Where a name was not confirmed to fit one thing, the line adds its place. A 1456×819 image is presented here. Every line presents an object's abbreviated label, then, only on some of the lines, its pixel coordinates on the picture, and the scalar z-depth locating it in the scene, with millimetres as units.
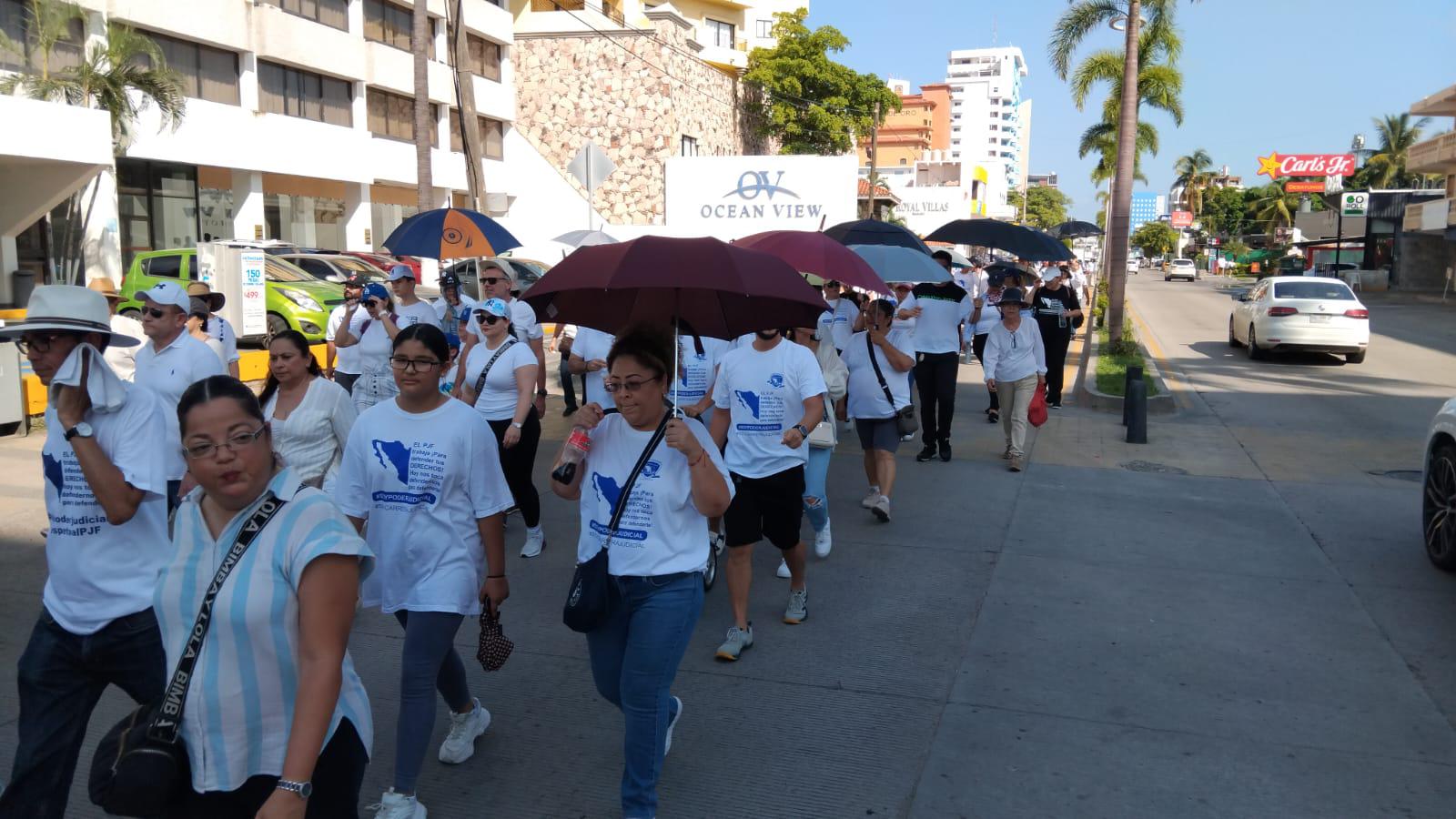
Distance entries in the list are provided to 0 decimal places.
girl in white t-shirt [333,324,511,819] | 3658
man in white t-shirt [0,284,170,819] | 3188
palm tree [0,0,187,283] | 20953
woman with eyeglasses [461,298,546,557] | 6676
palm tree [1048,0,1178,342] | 20041
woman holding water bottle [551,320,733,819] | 3537
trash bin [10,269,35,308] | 21594
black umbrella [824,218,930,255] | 10539
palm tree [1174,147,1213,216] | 122062
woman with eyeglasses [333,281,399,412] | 8219
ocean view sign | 17578
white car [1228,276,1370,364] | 18172
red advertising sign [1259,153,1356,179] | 79188
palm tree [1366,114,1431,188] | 78250
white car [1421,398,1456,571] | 6641
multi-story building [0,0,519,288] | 21062
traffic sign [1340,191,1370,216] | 57094
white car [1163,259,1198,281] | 70375
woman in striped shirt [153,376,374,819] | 2268
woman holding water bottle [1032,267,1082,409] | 13000
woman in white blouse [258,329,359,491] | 4824
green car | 17719
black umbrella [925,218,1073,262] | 11500
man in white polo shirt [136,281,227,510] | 5402
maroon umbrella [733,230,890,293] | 6844
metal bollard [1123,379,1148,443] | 11031
